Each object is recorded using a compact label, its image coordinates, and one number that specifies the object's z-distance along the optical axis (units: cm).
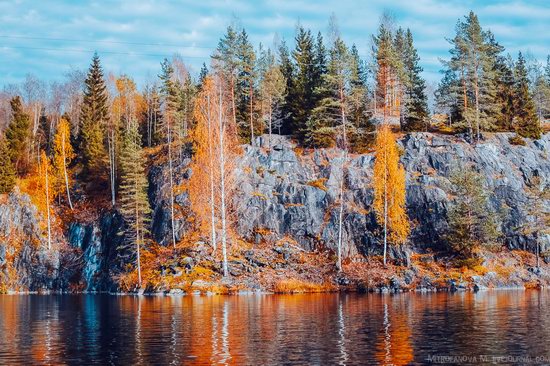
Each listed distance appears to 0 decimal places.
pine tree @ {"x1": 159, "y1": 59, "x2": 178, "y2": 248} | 6748
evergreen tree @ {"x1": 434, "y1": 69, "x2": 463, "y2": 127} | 7338
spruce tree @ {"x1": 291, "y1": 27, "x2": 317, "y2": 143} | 7325
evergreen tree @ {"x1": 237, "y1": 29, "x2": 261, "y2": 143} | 7256
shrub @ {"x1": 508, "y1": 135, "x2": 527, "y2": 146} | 7219
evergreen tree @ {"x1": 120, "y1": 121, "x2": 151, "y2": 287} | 5859
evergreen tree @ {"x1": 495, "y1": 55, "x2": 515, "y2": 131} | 7544
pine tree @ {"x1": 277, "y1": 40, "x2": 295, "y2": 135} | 7691
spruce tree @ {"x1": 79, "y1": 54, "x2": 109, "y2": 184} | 7844
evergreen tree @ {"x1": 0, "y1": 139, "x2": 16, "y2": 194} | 7212
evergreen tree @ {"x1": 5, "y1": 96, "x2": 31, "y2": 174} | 8019
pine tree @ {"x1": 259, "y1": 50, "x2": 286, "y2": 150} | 7319
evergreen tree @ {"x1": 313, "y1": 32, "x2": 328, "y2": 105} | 7431
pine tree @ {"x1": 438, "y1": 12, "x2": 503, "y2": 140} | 7156
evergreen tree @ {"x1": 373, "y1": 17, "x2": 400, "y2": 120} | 7088
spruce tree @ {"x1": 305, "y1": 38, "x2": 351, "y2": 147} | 6631
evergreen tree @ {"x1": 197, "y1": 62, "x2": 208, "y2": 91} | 8882
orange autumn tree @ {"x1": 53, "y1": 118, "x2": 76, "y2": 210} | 7512
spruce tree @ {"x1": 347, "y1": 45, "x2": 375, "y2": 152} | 6900
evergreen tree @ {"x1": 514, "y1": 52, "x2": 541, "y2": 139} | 7519
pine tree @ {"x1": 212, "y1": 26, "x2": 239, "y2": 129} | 7181
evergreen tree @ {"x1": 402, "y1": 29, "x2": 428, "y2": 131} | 7512
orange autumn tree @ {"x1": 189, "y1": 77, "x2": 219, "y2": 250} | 5800
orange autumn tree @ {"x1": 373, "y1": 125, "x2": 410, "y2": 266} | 5797
